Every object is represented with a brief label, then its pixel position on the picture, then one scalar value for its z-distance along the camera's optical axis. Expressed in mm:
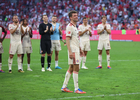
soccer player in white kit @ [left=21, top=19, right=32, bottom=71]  20250
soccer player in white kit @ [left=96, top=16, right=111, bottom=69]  21391
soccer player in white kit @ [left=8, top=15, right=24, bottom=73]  19108
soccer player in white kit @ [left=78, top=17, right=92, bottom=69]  21628
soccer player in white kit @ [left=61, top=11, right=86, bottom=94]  12120
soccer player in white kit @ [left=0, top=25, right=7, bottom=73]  19250
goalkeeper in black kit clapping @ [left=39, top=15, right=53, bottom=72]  19922
